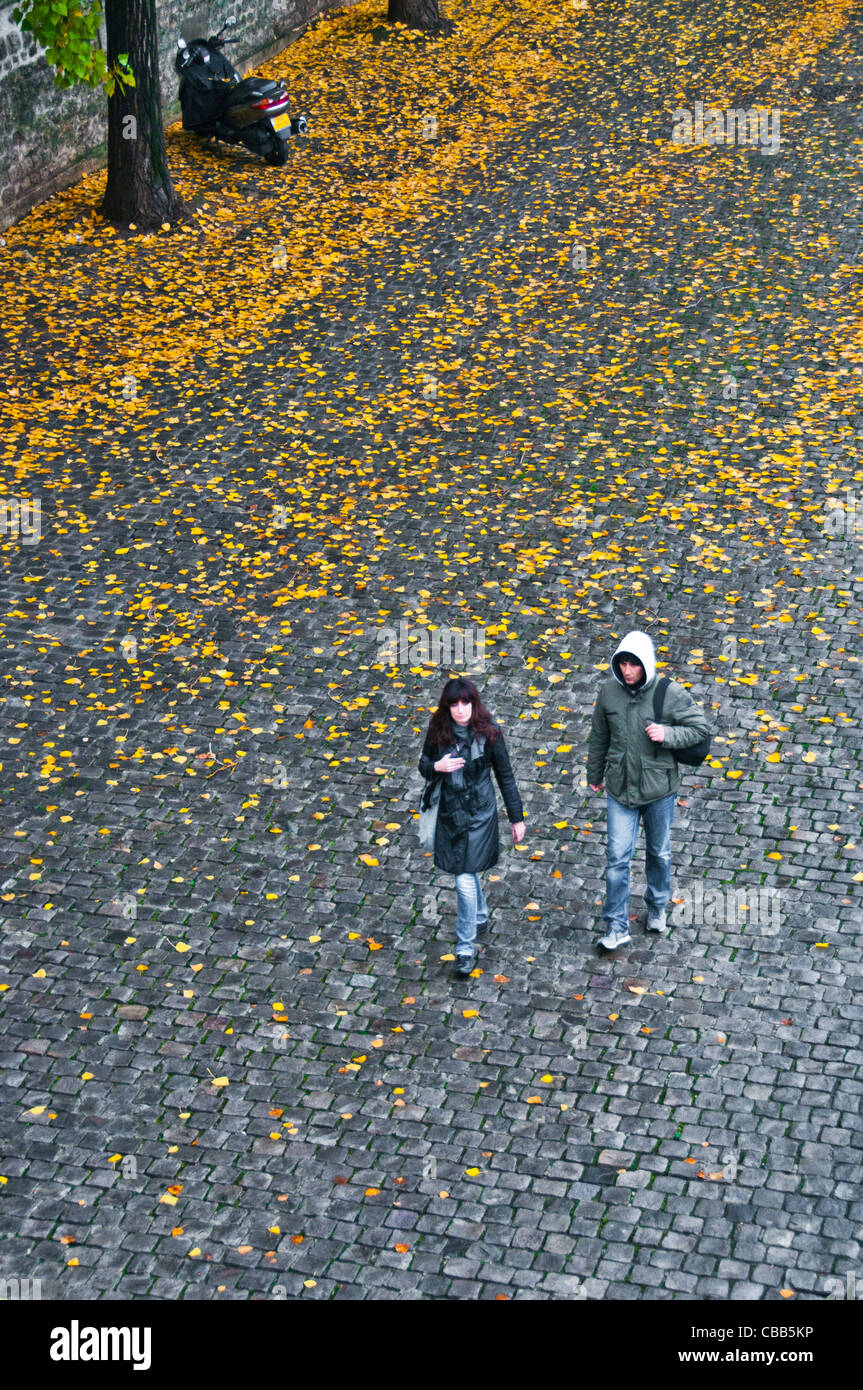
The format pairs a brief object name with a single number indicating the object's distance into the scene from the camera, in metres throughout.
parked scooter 37.78
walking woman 15.44
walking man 15.39
